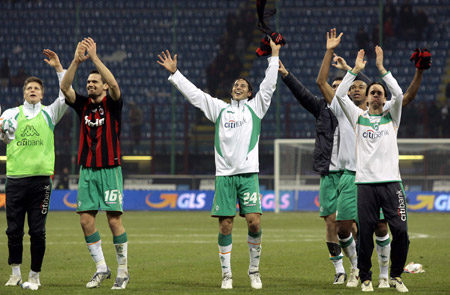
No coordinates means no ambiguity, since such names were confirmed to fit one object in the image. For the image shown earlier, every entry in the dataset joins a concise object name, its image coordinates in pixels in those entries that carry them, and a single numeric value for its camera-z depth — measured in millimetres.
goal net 49719
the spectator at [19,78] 61812
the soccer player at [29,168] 16078
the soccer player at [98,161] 15672
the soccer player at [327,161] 17297
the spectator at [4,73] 61969
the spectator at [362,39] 61312
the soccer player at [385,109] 15484
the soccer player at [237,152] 15977
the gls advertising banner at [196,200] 49437
